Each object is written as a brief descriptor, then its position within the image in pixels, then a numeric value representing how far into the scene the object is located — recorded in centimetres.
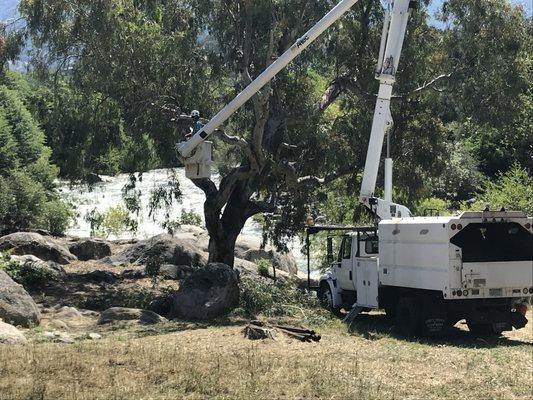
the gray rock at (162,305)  1846
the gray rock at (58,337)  1308
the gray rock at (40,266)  2173
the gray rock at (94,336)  1392
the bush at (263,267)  2720
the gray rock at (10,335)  1202
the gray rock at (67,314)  1713
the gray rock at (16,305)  1488
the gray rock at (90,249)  3016
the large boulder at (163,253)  2666
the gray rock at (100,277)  2345
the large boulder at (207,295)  1738
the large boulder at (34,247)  2664
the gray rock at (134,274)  2413
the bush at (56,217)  3602
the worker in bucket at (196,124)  1759
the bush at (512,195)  2759
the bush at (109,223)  4028
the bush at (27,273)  2077
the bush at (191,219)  4034
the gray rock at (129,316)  1647
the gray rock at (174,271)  2401
